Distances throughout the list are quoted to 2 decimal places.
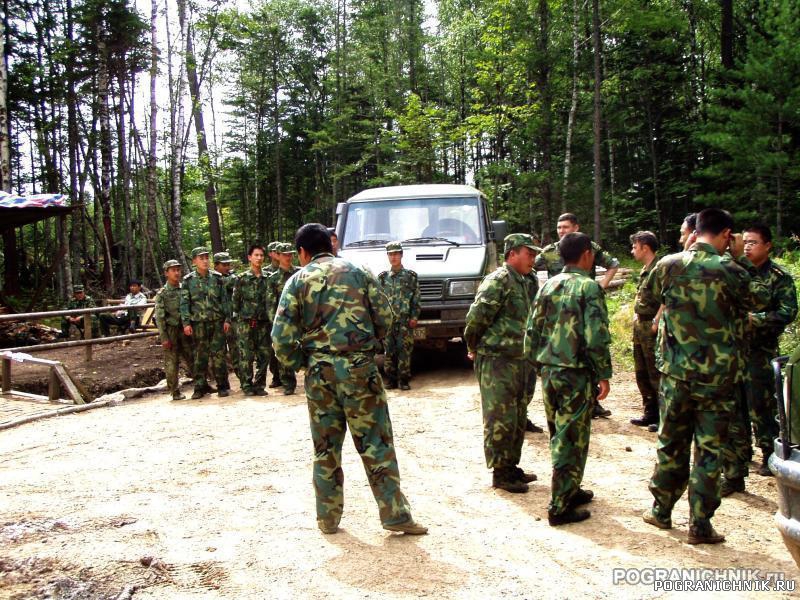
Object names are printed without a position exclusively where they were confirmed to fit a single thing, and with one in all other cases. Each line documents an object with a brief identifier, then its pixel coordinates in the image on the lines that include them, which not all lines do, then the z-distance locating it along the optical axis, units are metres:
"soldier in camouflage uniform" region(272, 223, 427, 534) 4.05
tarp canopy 13.47
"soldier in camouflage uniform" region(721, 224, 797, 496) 4.90
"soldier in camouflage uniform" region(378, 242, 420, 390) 8.39
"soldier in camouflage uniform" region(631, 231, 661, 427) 5.96
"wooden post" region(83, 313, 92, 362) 11.36
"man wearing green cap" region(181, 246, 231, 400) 9.07
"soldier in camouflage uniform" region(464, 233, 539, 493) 4.85
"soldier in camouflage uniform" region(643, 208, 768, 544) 3.75
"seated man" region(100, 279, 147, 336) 14.33
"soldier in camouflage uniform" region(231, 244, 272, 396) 9.20
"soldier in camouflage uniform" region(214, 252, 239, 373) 9.47
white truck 8.60
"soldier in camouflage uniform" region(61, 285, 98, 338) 14.18
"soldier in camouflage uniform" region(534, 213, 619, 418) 6.42
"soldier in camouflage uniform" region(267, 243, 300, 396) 9.02
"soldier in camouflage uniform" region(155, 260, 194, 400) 9.12
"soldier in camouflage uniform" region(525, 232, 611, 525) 4.12
